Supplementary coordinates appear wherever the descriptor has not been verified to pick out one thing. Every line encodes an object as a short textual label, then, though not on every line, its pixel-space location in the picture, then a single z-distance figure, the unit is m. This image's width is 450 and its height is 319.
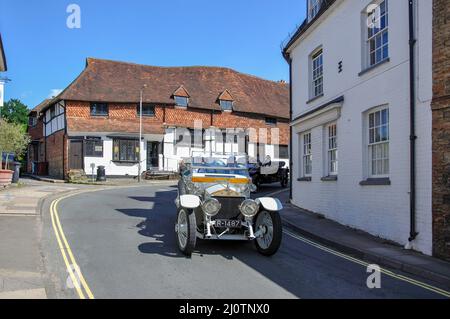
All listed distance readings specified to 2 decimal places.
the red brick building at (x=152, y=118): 32.25
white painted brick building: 9.77
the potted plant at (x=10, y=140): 23.92
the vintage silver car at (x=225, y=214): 8.66
